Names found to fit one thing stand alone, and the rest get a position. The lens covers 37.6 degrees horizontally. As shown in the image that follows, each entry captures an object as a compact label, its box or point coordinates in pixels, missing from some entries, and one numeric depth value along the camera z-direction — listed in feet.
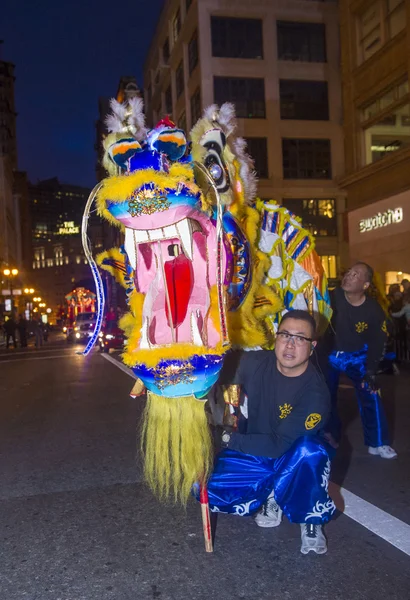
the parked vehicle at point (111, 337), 58.80
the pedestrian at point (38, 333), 85.25
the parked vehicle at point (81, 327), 80.69
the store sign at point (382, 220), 53.88
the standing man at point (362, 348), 15.75
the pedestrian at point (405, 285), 37.63
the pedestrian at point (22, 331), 82.43
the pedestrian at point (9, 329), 79.51
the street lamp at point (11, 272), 115.03
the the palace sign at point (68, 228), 476.05
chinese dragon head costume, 9.21
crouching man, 9.98
